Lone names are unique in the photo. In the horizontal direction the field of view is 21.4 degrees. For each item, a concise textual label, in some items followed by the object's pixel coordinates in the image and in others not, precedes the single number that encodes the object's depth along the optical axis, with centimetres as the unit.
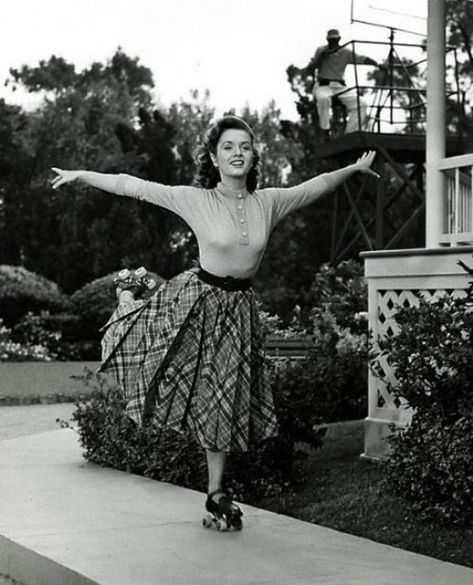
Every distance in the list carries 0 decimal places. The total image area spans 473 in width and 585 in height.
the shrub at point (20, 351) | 2459
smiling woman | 609
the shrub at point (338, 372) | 1155
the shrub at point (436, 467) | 618
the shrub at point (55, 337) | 2550
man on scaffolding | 1948
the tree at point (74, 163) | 3931
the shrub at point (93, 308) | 2598
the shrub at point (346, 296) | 1123
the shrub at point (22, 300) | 2716
